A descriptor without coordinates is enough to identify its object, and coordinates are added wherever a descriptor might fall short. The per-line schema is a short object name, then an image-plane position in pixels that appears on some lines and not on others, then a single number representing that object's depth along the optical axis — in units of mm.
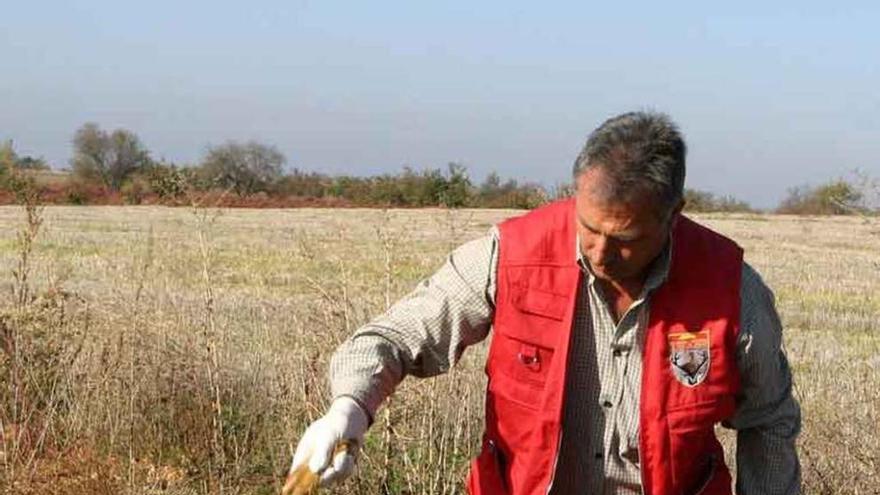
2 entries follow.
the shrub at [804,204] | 46722
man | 2787
